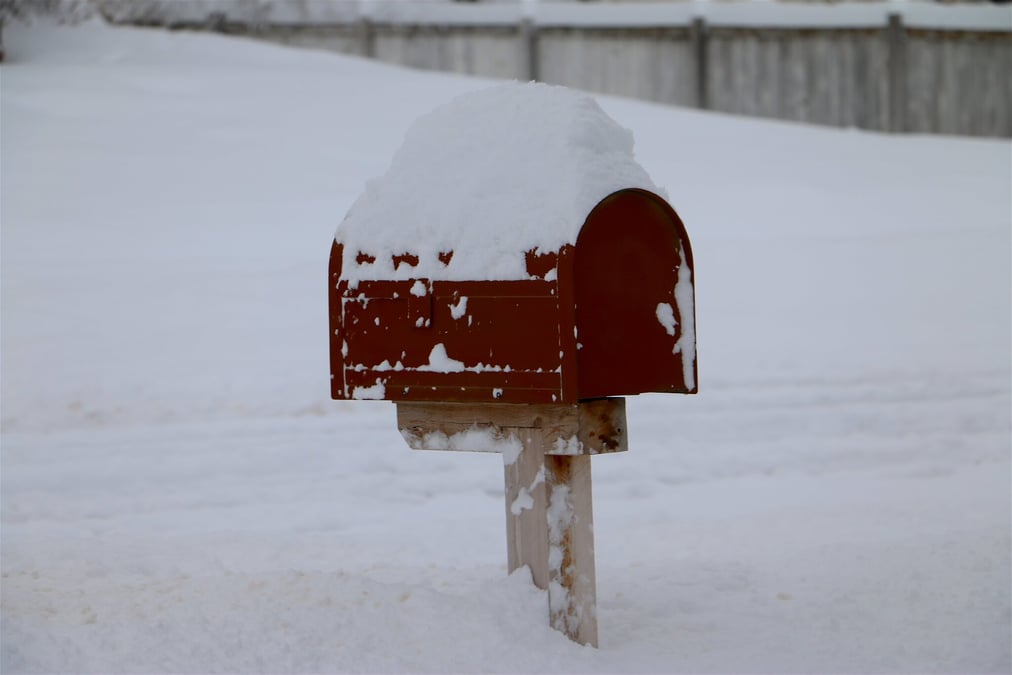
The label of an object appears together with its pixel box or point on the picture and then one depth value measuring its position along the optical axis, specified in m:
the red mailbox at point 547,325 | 7.69
